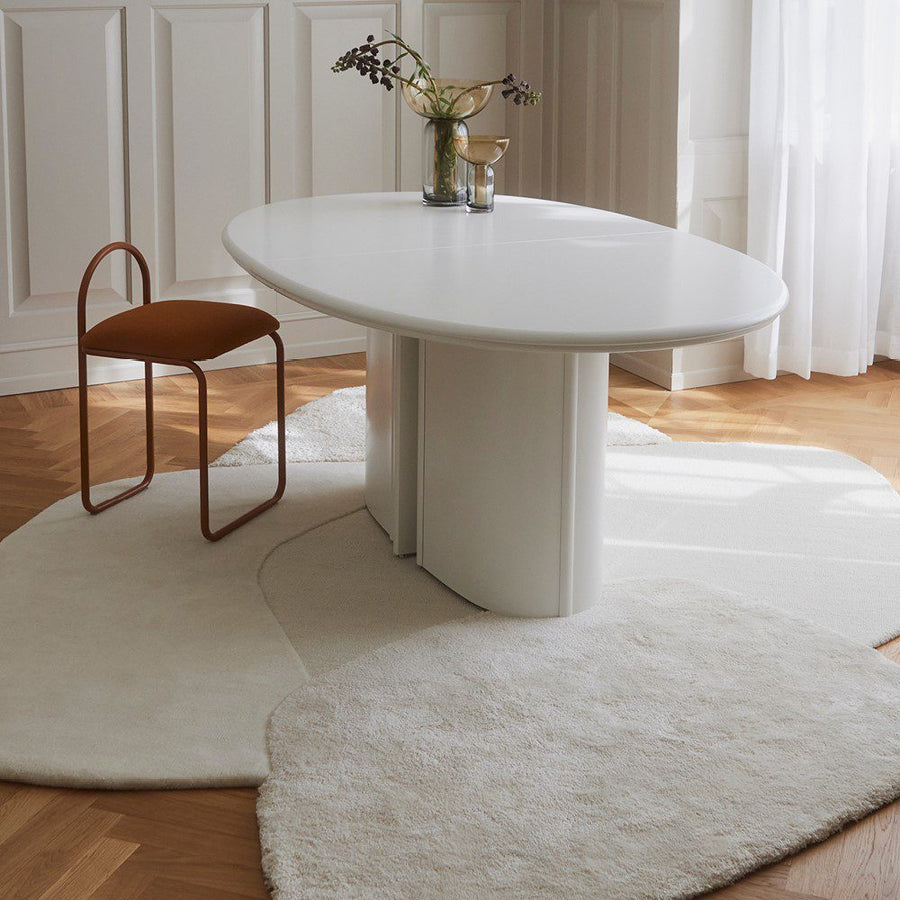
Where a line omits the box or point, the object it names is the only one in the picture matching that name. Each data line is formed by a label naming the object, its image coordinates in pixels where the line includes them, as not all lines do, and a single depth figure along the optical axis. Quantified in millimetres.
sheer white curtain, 3934
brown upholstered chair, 2824
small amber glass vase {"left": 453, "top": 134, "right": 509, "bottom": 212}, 2902
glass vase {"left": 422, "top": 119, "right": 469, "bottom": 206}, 3062
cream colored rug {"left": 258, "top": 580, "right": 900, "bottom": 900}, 1821
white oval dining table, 2086
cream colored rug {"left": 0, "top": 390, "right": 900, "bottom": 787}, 2162
